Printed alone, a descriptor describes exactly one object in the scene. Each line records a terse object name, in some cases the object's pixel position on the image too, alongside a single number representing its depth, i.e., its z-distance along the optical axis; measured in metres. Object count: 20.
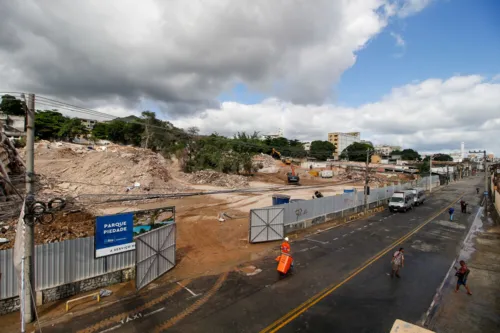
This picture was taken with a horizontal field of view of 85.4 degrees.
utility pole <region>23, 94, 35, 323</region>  8.36
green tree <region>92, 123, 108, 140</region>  91.44
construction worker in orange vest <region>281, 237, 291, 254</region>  12.45
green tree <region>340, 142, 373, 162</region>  129.11
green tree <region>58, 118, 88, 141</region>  78.69
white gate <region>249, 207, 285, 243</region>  17.48
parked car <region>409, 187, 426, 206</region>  35.12
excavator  54.31
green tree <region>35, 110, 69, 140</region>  77.56
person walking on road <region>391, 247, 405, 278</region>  12.36
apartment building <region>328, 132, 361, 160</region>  181.49
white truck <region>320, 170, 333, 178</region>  68.06
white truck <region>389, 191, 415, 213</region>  30.34
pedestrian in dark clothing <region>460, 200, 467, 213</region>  30.84
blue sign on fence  10.73
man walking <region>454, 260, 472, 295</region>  10.93
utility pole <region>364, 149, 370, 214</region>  28.94
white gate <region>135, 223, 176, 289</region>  10.71
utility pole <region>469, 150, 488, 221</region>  30.32
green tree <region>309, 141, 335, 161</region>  148.50
